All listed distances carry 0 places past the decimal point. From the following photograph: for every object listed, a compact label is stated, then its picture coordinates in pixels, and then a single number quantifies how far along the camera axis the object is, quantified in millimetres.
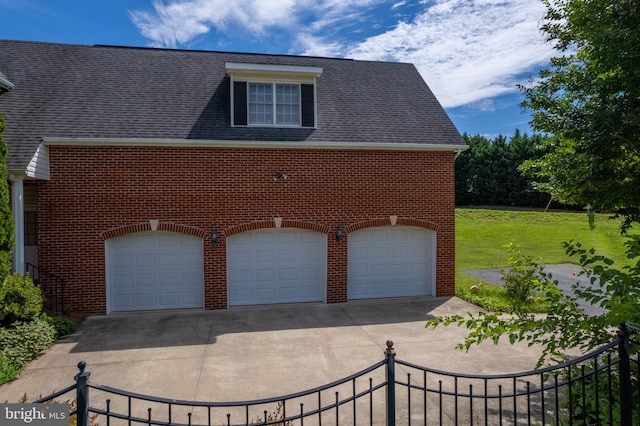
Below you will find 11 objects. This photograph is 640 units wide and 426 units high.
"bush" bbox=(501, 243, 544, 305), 11742
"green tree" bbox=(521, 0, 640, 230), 5125
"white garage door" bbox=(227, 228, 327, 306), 11586
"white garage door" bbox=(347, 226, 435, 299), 12305
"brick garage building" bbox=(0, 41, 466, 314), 10641
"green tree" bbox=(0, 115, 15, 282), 7832
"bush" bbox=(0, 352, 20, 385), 6464
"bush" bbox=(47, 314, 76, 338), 8777
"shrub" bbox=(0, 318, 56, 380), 7066
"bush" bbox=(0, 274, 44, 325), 7879
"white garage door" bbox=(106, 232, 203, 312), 10992
